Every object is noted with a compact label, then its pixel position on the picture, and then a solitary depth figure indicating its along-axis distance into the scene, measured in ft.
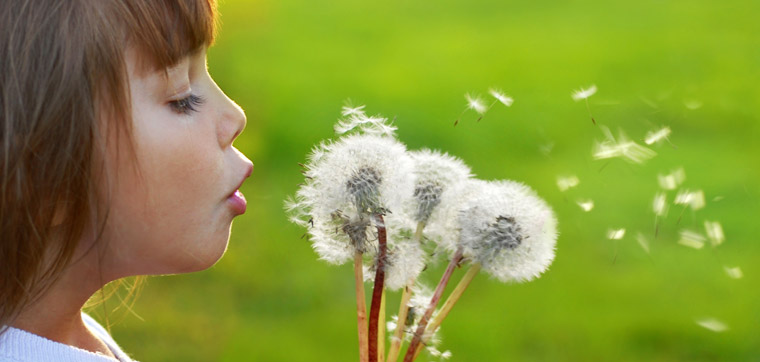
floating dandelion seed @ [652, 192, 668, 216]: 4.07
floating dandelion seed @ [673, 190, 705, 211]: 4.11
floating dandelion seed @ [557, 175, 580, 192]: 4.13
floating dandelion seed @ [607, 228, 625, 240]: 4.08
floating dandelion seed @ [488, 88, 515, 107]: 4.12
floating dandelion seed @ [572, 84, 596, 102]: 4.14
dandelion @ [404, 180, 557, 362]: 4.02
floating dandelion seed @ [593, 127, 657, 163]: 4.14
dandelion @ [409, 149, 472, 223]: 4.05
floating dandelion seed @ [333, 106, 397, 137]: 4.10
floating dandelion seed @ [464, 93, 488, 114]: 4.01
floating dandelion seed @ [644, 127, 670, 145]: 4.09
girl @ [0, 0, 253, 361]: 3.86
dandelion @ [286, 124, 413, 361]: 3.97
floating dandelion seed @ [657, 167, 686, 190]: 4.08
